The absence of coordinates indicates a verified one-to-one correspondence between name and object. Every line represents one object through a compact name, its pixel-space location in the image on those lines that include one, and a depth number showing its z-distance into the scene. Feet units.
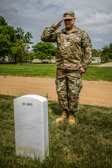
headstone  7.70
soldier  12.20
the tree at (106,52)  191.70
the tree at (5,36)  156.46
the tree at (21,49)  143.74
